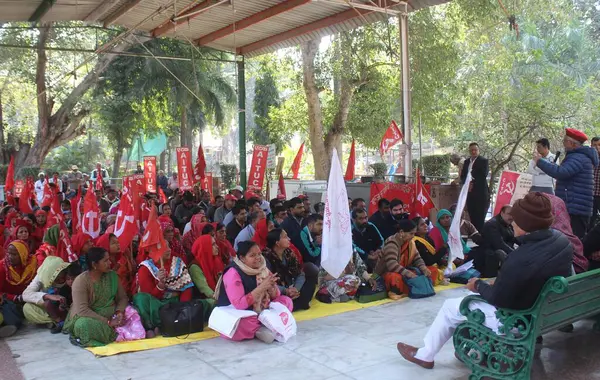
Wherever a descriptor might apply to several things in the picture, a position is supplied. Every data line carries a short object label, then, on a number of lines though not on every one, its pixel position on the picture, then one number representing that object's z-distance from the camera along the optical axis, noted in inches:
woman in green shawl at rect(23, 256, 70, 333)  216.8
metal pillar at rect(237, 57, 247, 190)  535.8
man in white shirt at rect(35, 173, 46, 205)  468.6
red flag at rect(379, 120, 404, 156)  421.1
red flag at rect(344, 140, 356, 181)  492.6
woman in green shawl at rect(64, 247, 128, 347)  197.7
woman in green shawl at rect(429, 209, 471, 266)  308.0
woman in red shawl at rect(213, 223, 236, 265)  262.1
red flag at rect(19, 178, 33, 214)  367.9
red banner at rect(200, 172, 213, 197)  471.3
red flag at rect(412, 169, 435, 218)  355.5
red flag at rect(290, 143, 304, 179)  511.2
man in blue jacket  230.7
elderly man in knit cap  140.8
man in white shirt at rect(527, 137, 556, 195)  328.2
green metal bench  138.9
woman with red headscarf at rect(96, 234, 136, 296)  229.0
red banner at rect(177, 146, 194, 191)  425.1
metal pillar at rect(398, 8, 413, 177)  402.0
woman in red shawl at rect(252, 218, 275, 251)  271.0
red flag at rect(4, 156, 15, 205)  430.9
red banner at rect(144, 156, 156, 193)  474.6
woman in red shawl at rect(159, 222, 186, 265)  247.1
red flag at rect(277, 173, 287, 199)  444.5
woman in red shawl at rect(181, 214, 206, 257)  269.6
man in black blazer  360.2
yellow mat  193.2
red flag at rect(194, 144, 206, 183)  470.9
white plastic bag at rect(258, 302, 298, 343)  197.9
